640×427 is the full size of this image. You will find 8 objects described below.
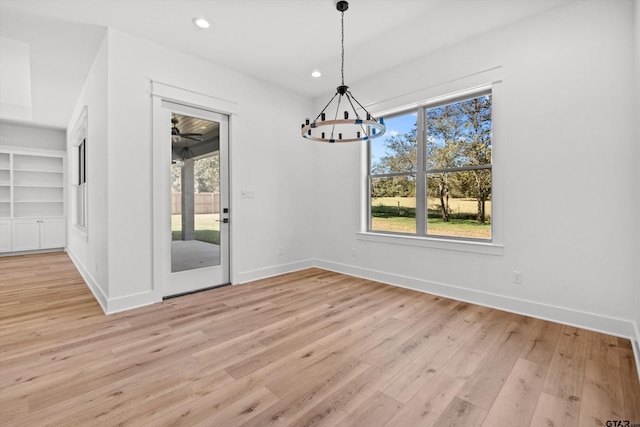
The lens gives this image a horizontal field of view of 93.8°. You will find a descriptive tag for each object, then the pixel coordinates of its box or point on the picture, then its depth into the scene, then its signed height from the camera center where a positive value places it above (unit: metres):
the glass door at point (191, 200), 3.61 +0.10
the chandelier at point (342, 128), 3.29 +1.33
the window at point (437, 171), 3.63 +0.50
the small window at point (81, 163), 5.13 +0.77
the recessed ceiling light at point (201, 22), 3.06 +1.92
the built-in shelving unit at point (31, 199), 6.61 +0.16
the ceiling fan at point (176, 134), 3.70 +0.93
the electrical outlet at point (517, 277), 3.12 -0.71
